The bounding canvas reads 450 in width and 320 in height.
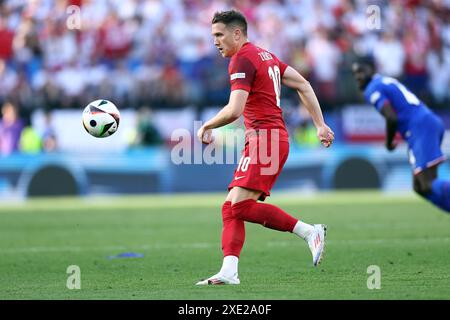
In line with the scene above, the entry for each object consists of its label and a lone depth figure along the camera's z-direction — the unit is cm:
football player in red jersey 1512
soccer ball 1778
